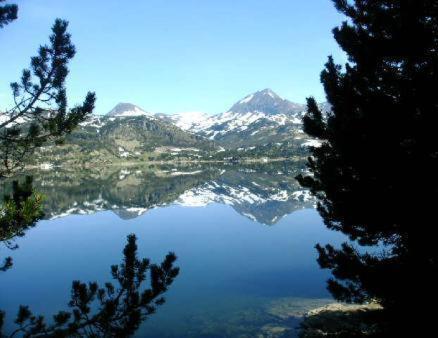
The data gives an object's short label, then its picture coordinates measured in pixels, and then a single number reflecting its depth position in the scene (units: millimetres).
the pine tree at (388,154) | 14117
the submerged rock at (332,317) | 25672
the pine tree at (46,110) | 14914
